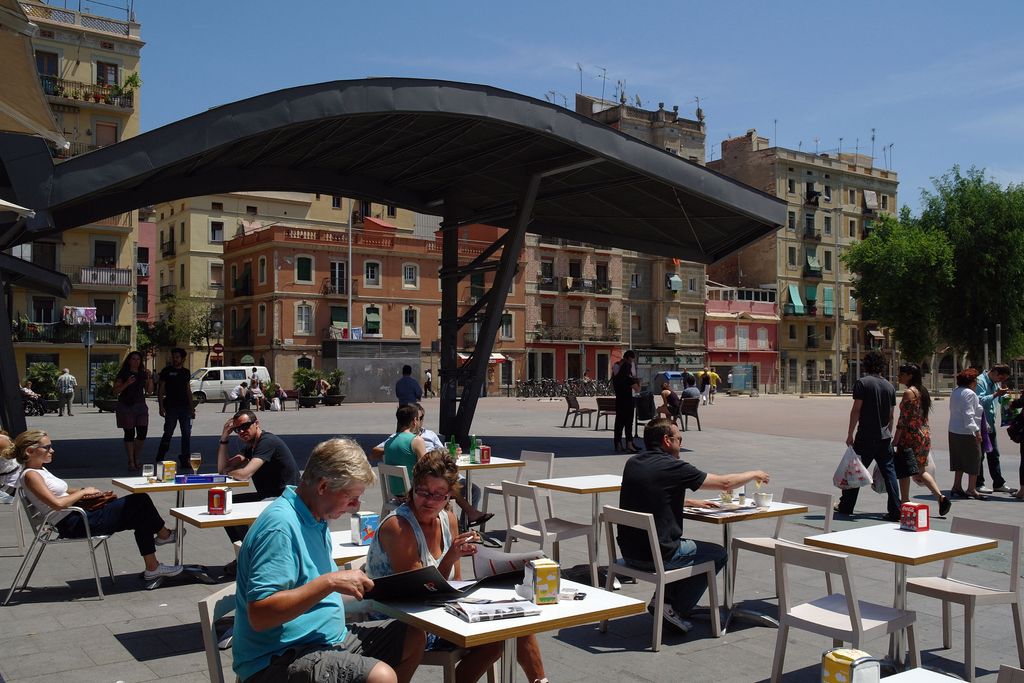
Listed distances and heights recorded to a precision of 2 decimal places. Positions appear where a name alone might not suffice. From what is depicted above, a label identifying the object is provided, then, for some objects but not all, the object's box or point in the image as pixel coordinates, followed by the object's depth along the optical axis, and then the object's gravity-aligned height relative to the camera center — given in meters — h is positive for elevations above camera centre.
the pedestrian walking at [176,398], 13.36 -0.63
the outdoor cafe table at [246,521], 4.84 -1.04
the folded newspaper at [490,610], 3.49 -0.98
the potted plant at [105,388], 31.16 -1.17
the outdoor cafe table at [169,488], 6.73 -1.00
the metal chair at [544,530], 6.39 -1.31
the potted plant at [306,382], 37.04 -1.12
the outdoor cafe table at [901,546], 4.77 -1.03
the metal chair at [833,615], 4.32 -1.30
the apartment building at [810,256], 66.50 +7.17
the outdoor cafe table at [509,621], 3.36 -1.00
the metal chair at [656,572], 5.34 -1.29
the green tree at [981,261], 49.81 +5.03
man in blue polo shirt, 3.11 -0.78
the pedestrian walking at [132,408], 13.10 -0.75
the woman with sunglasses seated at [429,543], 3.99 -0.81
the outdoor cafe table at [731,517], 5.82 -1.03
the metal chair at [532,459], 8.50 -1.00
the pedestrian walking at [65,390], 30.11 -1.14
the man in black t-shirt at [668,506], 5.61 -0.92
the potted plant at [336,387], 37.25 -1.36
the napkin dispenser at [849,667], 2.70 -0.91
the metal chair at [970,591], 4.84 -1.30
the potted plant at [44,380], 33.03 -0.90
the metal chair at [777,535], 6.11 -1.24
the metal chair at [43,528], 6.23 -1.17
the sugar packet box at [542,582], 3.72 -0.91
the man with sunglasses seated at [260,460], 6.75 -0.77
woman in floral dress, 9.71 -0.88
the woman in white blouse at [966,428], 11.22 -0.89
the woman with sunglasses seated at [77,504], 6.21 -1.04
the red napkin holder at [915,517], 5.36 -0.94
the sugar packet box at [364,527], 5.16 -0.96
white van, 39.47 -1.05
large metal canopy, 11.70 +2.98
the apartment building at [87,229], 43.22 +6.00
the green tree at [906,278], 50.72 +4.29
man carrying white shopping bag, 9.63 -0.73
